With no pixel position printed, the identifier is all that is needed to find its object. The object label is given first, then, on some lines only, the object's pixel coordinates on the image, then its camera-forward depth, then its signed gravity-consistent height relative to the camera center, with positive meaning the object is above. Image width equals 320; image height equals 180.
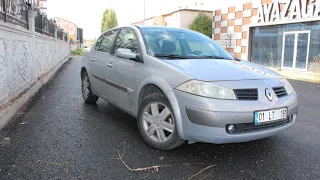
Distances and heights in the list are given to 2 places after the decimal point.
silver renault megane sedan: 2.86 -0.38
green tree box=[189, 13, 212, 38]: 36.19 +4.05
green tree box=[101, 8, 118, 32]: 82.56 +10.49
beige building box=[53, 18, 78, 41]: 64.73 +6.77
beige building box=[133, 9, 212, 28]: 39.00 +5.53
